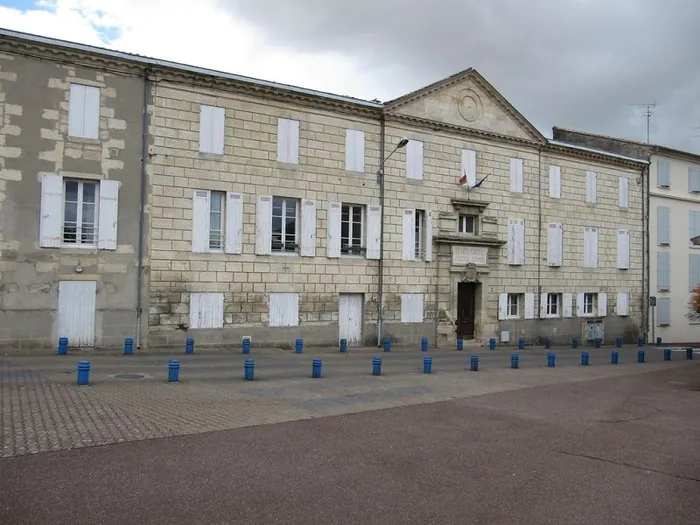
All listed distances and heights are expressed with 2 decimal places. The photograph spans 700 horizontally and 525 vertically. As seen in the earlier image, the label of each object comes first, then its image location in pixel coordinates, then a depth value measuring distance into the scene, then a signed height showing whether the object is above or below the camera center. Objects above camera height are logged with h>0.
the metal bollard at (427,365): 15.62 -1.84
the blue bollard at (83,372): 11.45 -1.64
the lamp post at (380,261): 23.11 +1.28
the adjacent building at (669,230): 33.03 +4.05
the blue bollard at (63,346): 16.67 -1.67
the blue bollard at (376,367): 14.81 -1.81
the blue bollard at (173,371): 12.43 -1.72
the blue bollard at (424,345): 23.25 -1.94
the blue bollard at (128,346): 17.59 -1.72
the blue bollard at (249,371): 13.24 -1.78
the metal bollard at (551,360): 18.95 -1.96
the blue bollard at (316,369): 13.91 -1.79
